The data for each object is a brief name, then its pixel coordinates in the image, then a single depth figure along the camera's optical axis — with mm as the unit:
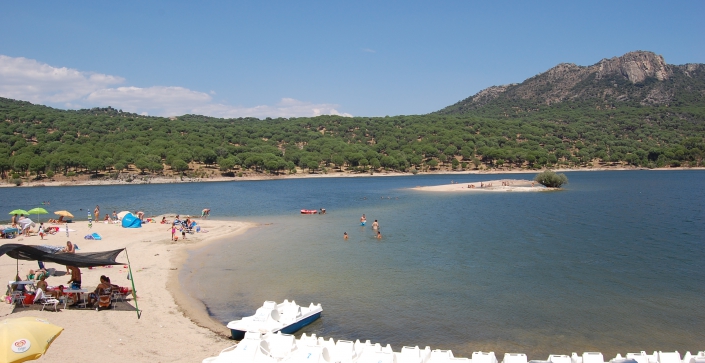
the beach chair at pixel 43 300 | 15023
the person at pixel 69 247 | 18672
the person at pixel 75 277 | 16517
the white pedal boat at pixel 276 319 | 13539
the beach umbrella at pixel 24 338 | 8141
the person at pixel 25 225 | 30531
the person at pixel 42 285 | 15633
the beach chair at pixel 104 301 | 15305
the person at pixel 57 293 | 15523
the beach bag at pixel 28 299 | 15188
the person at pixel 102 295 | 15320
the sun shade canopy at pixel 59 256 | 15289
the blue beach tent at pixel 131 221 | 35594
